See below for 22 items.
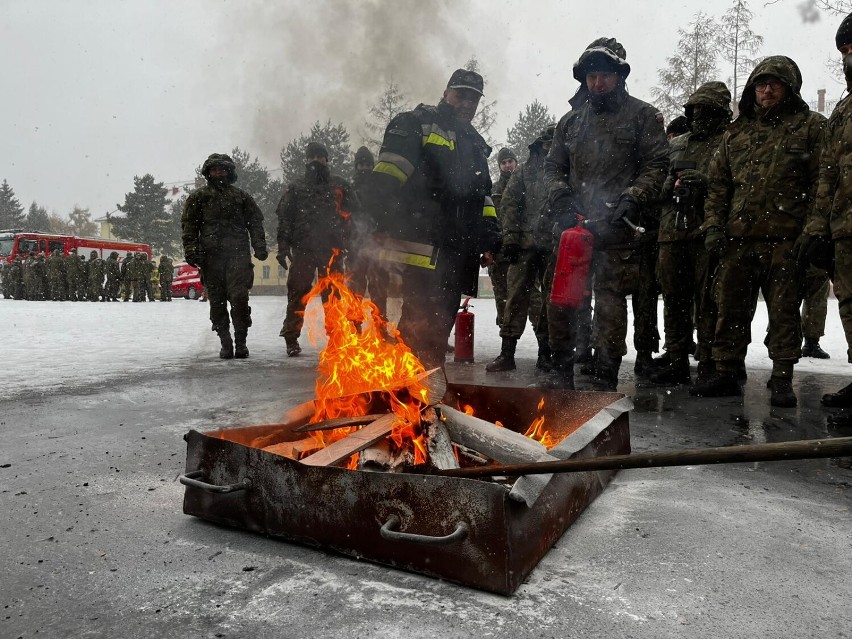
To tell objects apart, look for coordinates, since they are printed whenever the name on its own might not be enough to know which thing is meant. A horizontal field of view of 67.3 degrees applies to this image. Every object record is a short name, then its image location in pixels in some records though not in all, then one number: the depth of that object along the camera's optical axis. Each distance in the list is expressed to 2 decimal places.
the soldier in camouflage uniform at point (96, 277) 25.67
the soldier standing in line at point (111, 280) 25.97
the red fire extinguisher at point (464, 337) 7.40
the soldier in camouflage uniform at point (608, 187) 4.87
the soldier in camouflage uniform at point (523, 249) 6.89
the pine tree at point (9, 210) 73.50
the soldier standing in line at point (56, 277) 26.48
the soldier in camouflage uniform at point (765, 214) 4.85
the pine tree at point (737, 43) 21.52
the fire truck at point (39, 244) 30.93
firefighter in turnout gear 4.26
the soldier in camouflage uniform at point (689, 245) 5.86
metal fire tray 1.97
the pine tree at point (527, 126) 45.53
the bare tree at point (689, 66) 22.11
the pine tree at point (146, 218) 54.31
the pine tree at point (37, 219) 79.62
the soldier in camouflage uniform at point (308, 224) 8.56
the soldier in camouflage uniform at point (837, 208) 4.21
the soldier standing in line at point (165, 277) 26.92
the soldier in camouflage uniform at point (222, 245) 7.73
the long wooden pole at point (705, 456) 1.30
